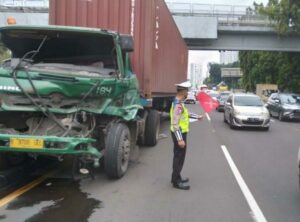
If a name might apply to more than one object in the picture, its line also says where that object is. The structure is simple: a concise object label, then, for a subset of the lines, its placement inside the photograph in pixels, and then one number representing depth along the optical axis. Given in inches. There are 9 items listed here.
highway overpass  927.6
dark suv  662.0
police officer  202.1
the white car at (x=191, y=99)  1315.4
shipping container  275.2
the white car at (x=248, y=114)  484.3
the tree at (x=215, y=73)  3751.6
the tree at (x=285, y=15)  951.7
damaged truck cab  192.8
